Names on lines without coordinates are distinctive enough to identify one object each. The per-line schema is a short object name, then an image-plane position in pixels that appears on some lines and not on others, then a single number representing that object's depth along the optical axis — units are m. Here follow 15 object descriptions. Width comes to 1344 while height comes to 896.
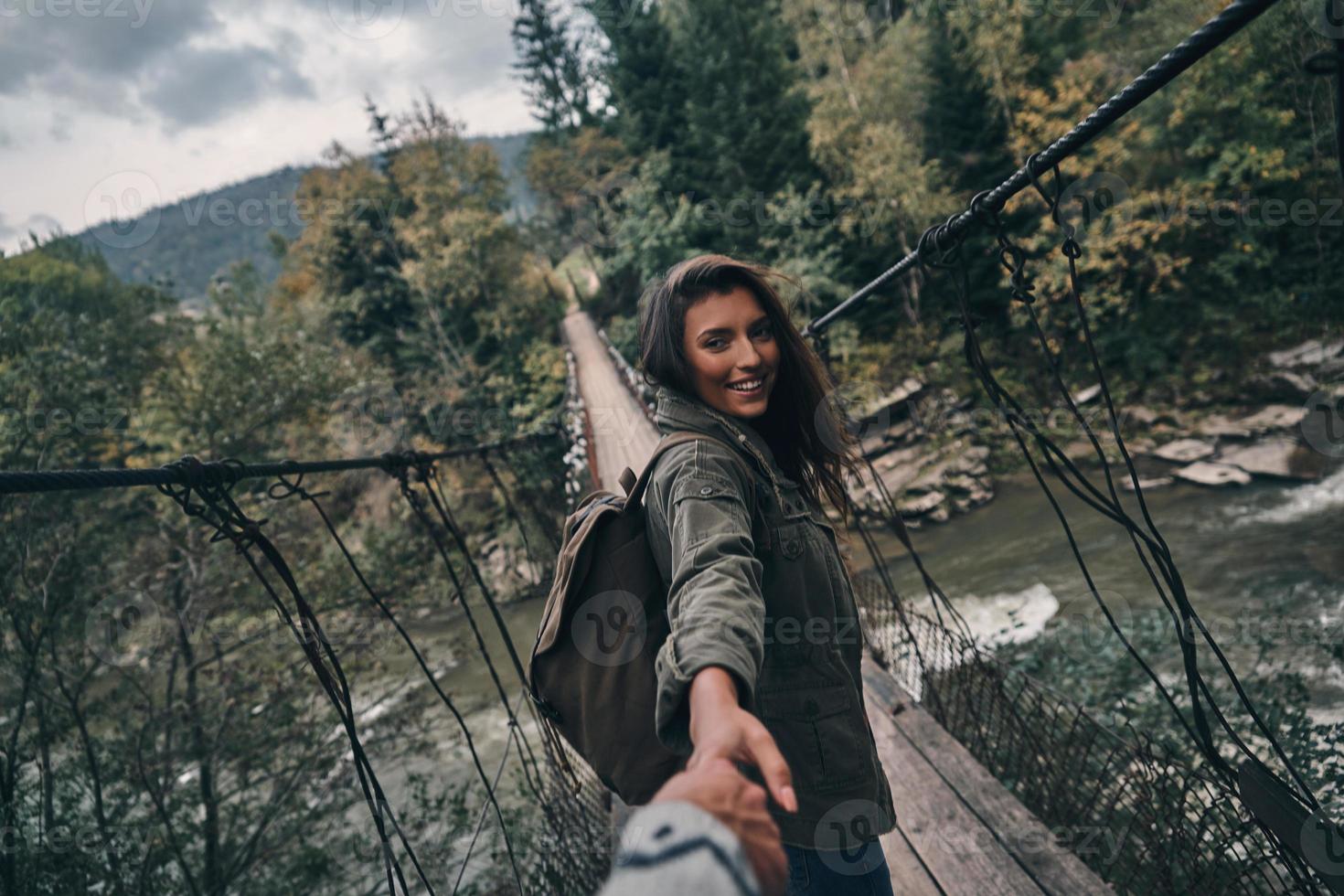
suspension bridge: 1.09
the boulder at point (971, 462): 11.43
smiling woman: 0.86
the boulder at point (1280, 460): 8.55
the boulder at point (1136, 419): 11.29
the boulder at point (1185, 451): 9.79
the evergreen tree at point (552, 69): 23.41
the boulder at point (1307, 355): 9.77
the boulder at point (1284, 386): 9.66
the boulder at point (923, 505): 10.91
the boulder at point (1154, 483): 9.62
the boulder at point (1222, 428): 9.72
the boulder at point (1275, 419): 9.39
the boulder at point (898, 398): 12.73
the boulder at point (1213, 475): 9.02
